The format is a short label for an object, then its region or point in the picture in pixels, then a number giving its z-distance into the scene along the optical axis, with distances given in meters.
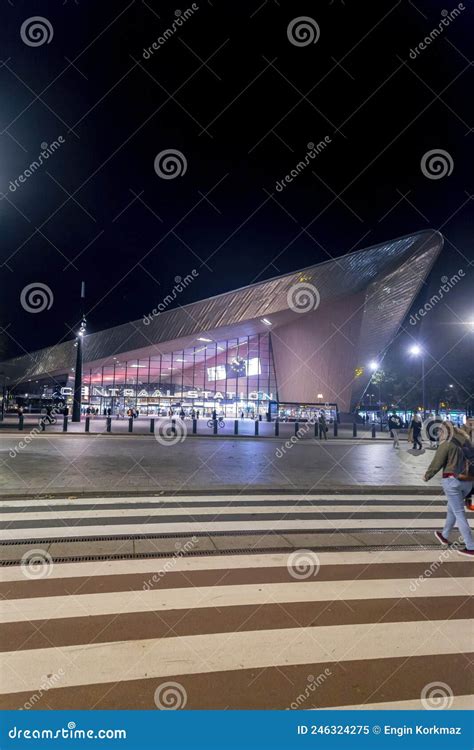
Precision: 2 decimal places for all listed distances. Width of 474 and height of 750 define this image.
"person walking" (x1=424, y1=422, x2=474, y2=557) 5.45
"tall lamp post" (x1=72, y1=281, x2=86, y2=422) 28.89
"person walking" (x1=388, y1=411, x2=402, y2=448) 19.09
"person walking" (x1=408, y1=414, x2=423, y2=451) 18.12
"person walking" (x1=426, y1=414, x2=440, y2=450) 18.47
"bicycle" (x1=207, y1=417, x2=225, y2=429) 28.85
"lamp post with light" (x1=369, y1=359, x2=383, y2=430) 40.62
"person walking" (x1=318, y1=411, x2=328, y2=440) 22.39
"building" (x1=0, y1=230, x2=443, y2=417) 37.78
